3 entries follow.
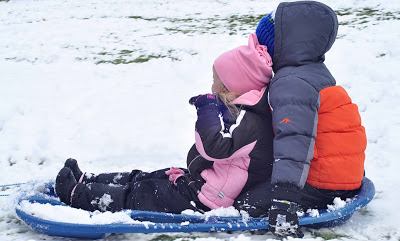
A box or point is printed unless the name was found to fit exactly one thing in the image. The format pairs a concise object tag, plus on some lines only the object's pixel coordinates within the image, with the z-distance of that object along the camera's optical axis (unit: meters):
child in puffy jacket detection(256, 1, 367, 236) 4.35
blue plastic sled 4.51
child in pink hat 4.68
